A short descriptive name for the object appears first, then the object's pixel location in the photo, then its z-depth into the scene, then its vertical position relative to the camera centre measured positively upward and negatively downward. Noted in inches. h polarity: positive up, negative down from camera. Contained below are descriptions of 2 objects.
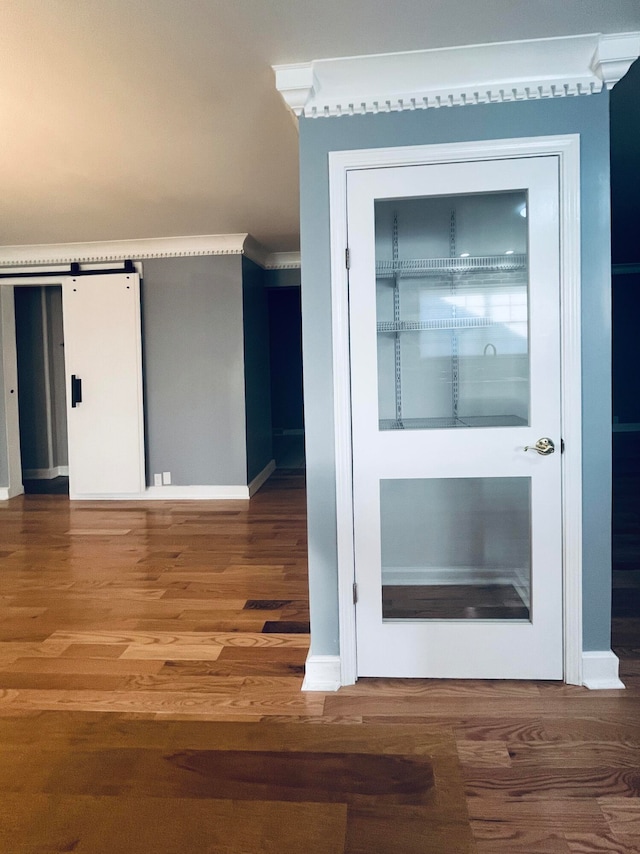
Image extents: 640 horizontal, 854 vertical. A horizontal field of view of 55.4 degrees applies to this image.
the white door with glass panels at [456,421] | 89.0 -5.1
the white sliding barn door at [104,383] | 218.1 +4.1
